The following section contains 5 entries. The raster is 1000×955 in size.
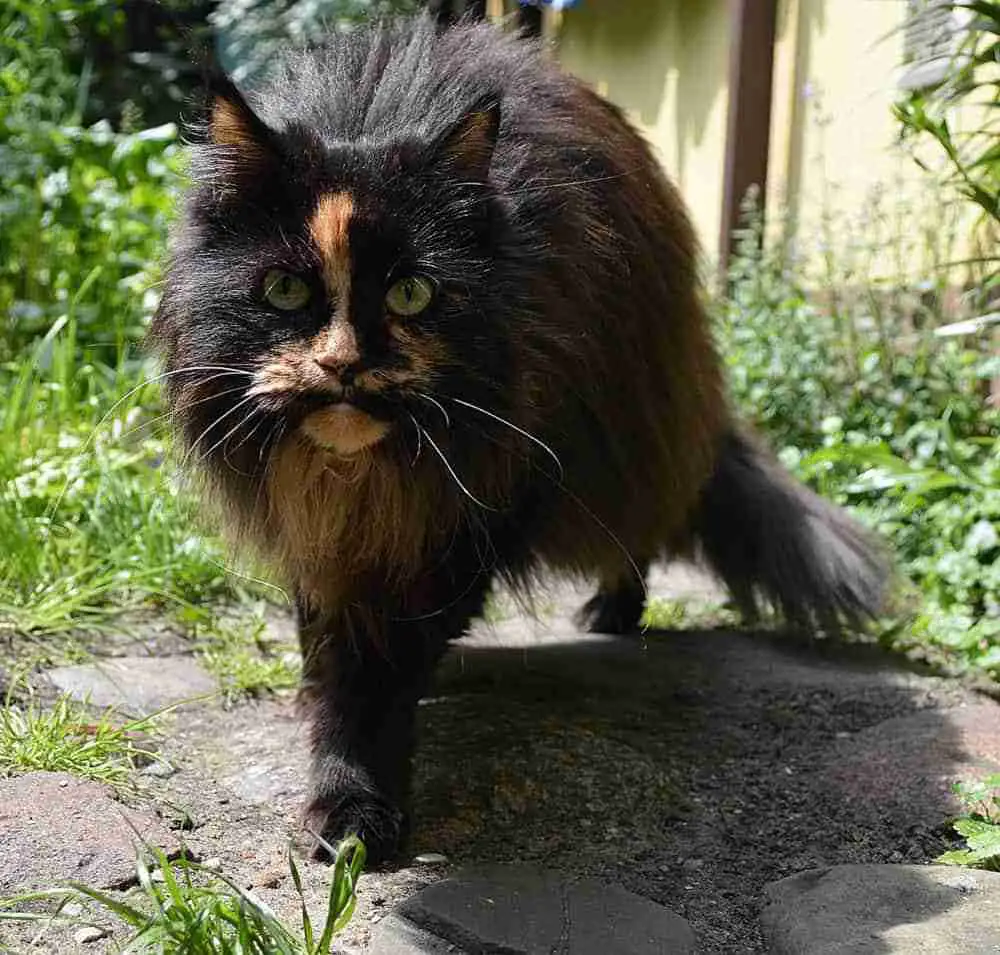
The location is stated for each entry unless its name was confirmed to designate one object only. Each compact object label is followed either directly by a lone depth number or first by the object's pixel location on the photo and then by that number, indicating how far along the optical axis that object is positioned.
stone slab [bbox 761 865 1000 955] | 0.35
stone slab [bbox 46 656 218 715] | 0.53
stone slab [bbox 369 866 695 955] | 0.36
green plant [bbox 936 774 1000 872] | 0.39
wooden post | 1.03
